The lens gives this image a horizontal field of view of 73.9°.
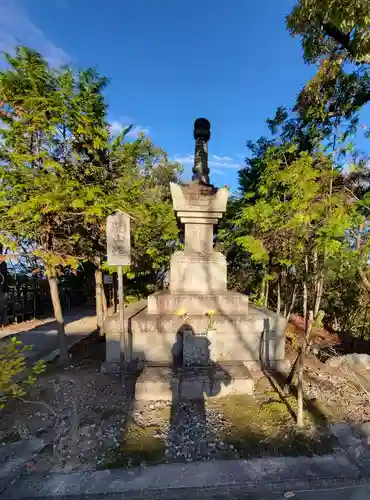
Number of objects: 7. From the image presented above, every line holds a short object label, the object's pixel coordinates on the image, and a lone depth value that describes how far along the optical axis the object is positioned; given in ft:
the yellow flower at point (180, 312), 16.47
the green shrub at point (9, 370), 8.19
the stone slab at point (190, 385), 12.56
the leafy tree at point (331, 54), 14.89
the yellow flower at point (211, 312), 15.94
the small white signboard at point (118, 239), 12.41
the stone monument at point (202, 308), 15.84
